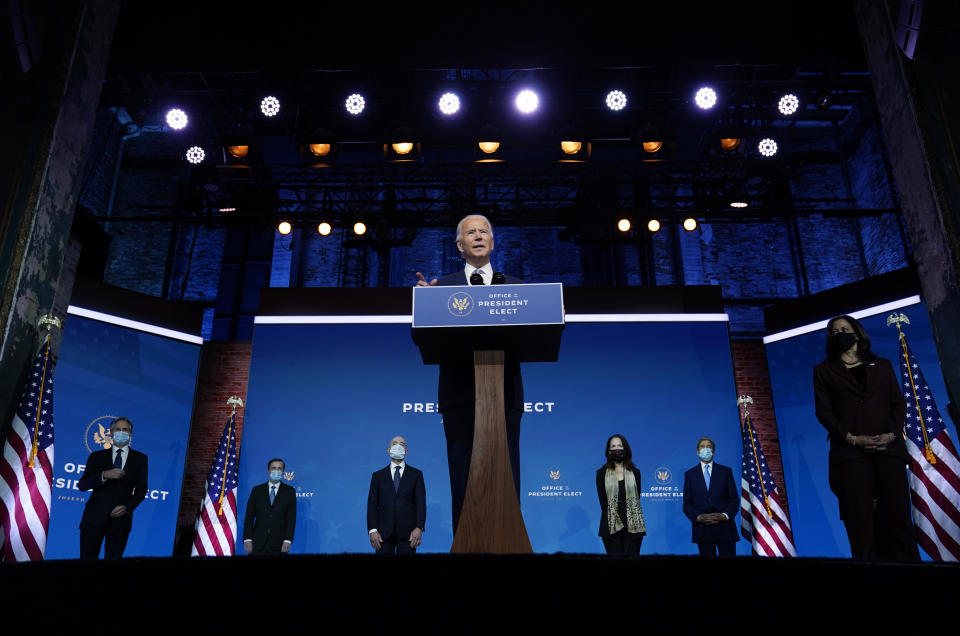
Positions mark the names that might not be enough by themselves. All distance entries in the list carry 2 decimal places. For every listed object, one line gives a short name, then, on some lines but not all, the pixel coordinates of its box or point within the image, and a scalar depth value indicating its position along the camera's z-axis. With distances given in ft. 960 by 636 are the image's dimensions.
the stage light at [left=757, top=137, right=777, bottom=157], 27.99
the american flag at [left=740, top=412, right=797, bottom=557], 20.95
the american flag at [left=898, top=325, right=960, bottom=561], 12.73
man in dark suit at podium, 8.87
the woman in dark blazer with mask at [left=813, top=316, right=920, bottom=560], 10.05
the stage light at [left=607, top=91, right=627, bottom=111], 24.47
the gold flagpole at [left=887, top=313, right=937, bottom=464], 13.63
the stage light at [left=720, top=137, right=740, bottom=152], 28.14
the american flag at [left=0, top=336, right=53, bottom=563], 12.63
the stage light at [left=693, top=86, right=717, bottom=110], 24.40
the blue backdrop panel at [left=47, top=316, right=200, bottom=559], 24.09
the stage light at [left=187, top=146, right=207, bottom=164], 27.53
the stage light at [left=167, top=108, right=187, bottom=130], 25.99
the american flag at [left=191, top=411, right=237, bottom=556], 21.77
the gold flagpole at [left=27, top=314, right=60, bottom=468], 10.80
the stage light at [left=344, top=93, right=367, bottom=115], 24.30
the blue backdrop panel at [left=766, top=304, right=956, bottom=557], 23.88
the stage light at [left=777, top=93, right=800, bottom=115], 25.44
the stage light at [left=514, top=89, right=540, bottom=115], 23.89
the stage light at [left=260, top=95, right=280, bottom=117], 24.44
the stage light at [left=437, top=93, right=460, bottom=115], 24.06
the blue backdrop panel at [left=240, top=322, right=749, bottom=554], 25.76
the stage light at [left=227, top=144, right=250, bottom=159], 27.40
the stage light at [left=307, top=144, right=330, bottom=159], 25.72
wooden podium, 7.80
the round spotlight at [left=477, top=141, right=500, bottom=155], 24.76
